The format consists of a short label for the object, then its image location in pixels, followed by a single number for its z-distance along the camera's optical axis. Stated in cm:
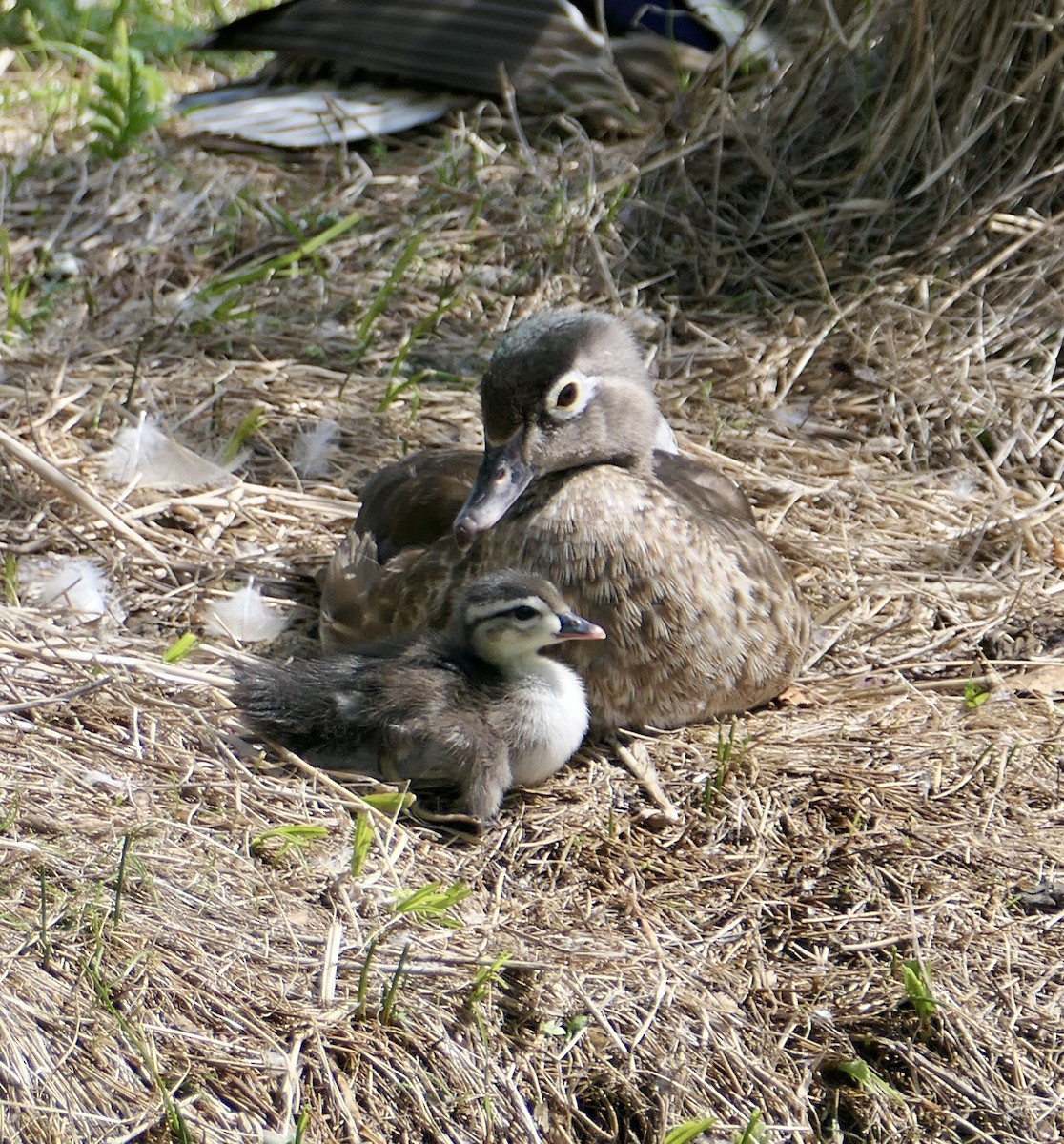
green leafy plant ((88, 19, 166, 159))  1094
